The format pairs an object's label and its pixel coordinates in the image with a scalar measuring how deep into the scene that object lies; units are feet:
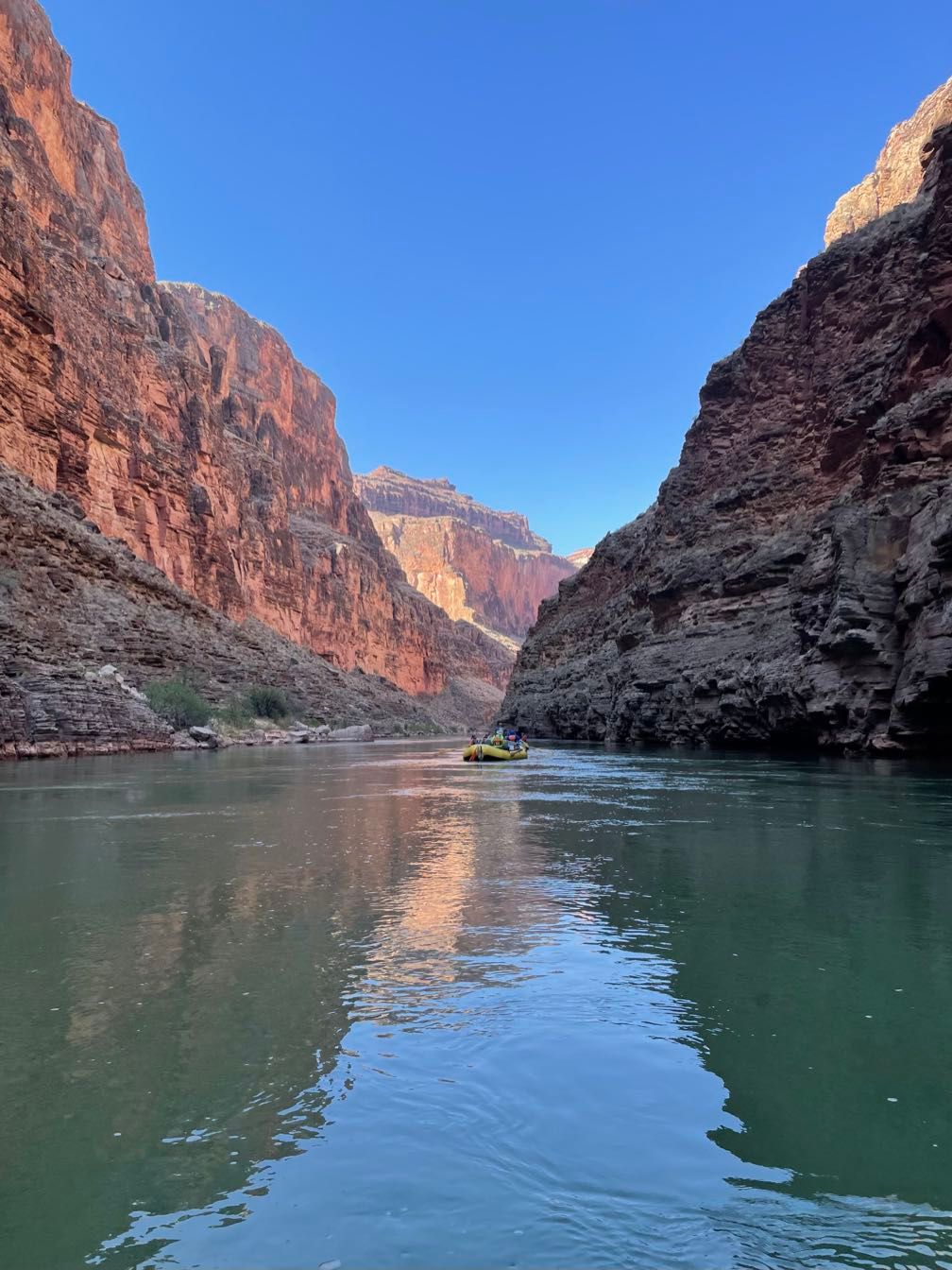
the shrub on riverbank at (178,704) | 118.93
